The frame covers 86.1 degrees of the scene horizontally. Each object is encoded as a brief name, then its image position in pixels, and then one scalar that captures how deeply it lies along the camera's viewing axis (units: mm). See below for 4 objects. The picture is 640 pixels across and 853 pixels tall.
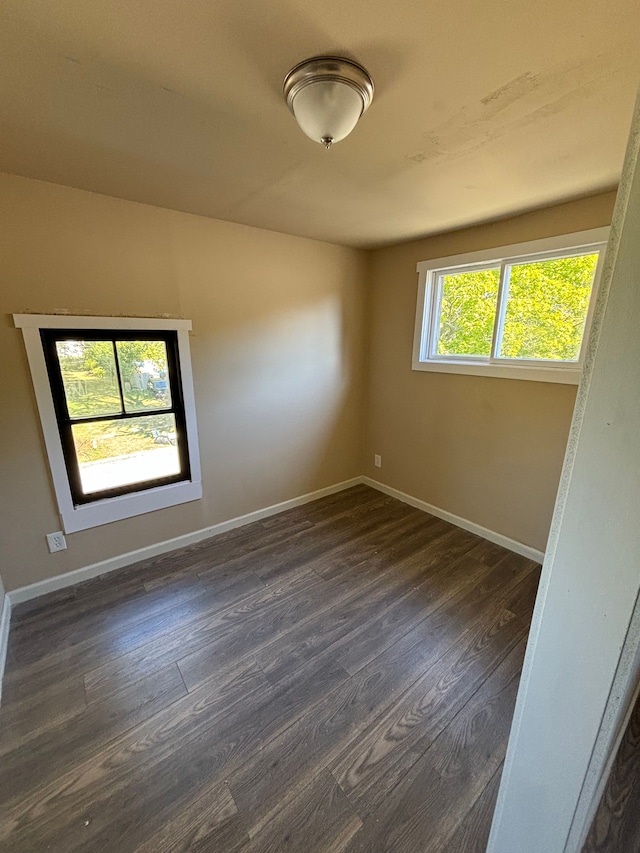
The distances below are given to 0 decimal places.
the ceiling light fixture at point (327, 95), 992
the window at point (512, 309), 2129
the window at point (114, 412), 1971
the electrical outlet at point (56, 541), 2098
